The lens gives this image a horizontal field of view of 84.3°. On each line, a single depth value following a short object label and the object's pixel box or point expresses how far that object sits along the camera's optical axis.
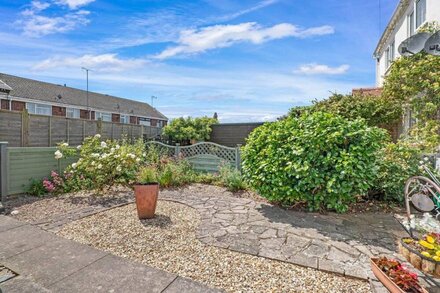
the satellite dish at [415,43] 5.03
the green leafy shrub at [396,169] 4.81
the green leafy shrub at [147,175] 6.21
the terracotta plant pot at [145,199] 4.05
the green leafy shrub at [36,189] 5.74
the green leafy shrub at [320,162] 4.06
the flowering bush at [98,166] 6.10
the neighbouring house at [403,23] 7.52
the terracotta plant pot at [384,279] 1.94
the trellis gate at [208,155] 7.51
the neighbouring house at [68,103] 17.55
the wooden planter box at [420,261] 2.16
